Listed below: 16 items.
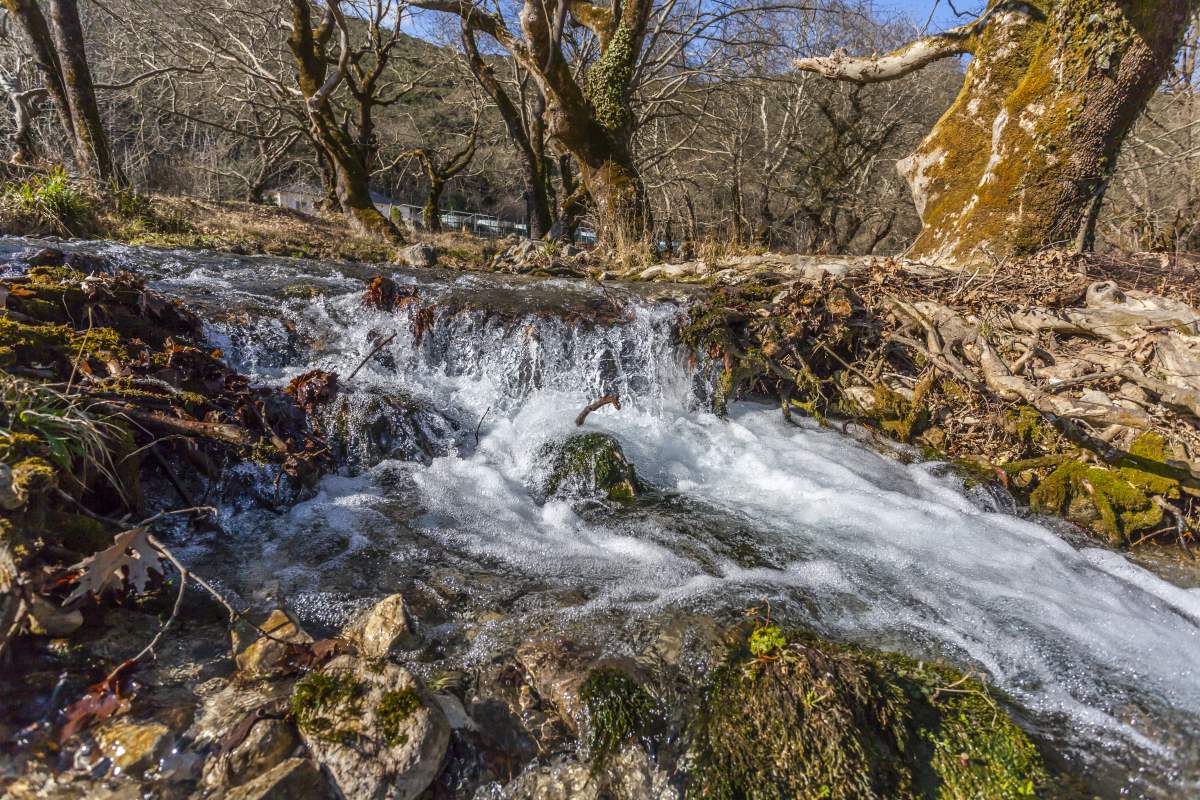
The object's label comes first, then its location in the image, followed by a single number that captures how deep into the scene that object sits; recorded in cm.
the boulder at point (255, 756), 134
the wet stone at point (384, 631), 187
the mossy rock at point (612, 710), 162
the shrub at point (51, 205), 624
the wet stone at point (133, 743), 135
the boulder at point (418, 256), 821
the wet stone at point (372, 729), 137
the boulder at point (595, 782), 152
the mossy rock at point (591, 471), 354
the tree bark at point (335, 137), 1035
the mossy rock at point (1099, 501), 347
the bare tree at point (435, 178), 1390
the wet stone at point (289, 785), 130
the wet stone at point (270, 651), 167
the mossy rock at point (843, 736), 151
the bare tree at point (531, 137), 1200
